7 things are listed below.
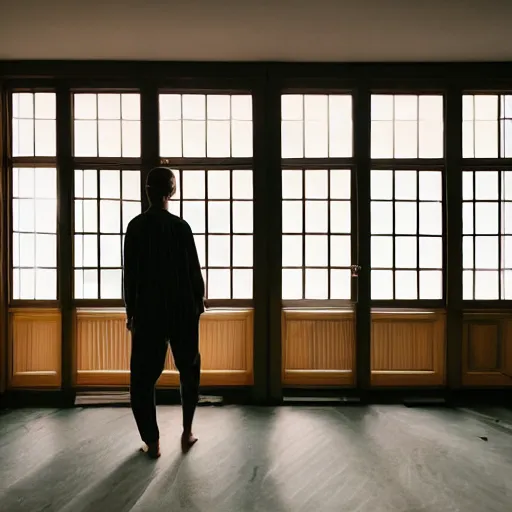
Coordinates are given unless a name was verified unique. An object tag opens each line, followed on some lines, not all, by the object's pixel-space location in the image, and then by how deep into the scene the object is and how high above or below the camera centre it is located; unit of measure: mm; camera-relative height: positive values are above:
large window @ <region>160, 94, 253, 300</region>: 4031 +665
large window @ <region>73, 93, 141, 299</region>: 4031 +630
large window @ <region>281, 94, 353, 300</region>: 4066 +512
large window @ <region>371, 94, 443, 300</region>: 4078 +603
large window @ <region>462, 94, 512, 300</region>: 4090 +612
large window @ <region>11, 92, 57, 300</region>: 4031 +561
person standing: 2734 -265
